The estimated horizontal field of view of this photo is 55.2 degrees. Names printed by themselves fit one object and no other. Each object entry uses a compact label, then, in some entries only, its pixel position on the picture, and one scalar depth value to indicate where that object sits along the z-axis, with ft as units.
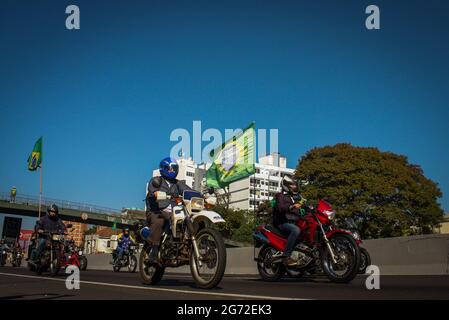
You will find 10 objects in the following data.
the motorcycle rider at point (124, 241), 60.69
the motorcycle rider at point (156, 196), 22.92
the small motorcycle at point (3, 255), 84.69
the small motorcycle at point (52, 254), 38.60
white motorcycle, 19.88
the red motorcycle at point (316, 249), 25.22
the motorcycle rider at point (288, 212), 27.71
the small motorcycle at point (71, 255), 41.66
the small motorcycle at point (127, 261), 58.95
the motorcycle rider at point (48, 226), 40.42
